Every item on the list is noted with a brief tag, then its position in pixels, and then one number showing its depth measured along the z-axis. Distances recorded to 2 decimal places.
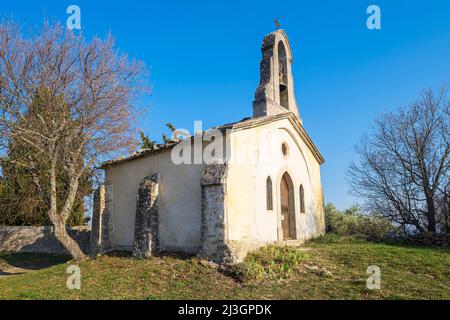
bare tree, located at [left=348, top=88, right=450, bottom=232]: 16.11
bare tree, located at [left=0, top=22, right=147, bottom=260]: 12.22
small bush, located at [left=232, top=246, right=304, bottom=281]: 9.59
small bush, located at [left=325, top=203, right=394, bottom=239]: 18.28
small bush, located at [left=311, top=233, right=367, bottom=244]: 14.78
